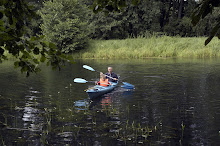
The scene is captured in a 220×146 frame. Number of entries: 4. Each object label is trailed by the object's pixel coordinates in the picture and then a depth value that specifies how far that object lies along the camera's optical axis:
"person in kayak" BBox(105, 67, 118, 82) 16.08
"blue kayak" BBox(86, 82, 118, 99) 12.62
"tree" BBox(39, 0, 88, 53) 36.78
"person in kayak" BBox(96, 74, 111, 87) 14.74
